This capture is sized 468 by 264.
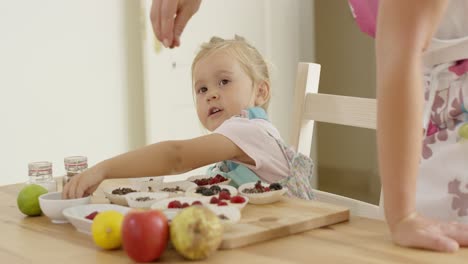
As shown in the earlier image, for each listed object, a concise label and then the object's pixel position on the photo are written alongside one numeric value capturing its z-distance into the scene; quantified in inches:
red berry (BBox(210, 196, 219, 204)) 77.8
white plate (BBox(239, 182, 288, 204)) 80.0
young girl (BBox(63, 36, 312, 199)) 88.2
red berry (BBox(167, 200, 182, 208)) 76.2
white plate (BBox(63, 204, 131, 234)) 75.1
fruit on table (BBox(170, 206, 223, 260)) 65.9
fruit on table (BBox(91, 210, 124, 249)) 69.3
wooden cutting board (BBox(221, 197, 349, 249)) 70.3
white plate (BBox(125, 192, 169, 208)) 80.4
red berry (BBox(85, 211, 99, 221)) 76.2
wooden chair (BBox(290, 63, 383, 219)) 97.5
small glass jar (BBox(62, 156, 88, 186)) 90.2
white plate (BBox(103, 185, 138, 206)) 83.4
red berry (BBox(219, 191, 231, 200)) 79.1
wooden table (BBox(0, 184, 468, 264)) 65.4
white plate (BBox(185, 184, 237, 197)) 81.3
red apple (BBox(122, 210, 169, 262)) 66.2
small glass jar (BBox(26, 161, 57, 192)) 91.1
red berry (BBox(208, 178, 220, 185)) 88.6
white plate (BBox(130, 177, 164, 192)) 87.9
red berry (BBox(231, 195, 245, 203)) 78.1
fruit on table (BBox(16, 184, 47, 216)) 82.4
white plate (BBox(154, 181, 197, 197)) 86.5
